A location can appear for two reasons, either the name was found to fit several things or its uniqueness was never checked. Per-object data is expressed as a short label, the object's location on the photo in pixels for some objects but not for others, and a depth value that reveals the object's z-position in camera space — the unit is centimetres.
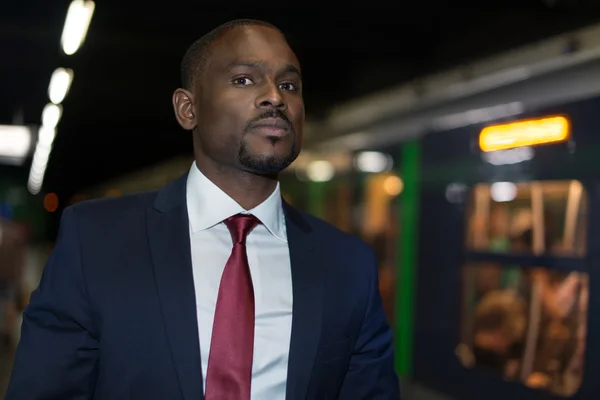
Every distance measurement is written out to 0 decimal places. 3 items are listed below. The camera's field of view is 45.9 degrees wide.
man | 118
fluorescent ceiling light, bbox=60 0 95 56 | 461
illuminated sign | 360
